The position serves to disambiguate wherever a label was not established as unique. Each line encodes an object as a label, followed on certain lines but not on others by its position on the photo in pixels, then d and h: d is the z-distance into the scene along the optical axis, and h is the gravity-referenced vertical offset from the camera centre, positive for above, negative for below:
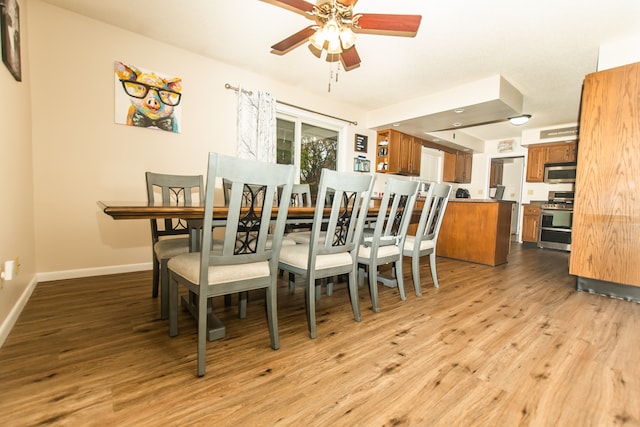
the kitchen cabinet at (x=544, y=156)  5.56 +1.02
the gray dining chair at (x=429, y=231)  2.44 -0.27
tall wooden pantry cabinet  2.45 +0.18
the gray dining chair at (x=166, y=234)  1.83 -0.34
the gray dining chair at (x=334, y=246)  1.61 -0.30
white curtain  3.54 +0.90
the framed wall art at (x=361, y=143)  5.03 +1.00
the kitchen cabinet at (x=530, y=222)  5.76 -0.35
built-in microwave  5.32 +0.65
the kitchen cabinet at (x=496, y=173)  7.09 +0.81
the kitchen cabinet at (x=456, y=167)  6.74 +0.87
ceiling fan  1.88 +1.23
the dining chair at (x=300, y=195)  3.09 +0.02
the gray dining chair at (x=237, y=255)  1.25 -0.29
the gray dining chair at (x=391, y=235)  2.01 -0.28
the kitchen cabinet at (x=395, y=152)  5.17 +0.90
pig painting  2.80 +0.99
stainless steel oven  4.88 -0.30
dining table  1.30 -0.11
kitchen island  3.69 -0.38
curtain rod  3.47 +1.33
